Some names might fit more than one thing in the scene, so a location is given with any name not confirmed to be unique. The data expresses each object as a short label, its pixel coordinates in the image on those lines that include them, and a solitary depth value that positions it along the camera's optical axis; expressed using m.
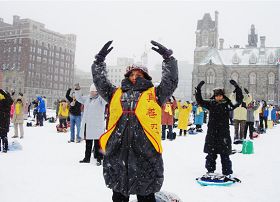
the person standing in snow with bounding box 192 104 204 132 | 17.06
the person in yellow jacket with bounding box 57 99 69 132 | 15.40
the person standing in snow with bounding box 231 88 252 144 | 12.80
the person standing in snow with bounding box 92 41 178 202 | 2.89
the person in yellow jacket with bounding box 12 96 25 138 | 11.67
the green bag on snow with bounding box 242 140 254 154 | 9.73
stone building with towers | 62.53
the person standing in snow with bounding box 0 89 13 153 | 8.38
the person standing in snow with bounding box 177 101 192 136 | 15.00
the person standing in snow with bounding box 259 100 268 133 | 18.00
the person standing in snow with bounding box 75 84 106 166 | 7.35
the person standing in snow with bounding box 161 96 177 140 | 13.20
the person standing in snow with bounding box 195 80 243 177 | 6.23
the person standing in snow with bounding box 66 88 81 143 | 11.50
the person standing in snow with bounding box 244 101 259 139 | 13.80
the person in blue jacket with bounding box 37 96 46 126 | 17.82
